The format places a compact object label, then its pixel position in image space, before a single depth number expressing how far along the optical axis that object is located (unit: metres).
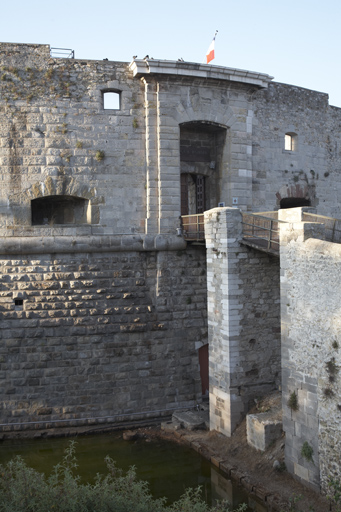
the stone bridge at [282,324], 8.71
